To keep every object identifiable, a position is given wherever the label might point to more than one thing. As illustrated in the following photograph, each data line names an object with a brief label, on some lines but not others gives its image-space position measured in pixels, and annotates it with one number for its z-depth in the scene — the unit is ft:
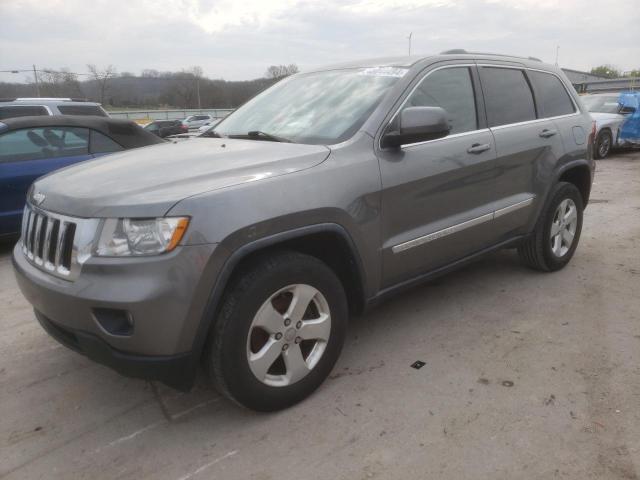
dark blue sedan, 17.29
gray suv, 6.83
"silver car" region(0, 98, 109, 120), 28.02
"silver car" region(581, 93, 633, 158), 39.55
